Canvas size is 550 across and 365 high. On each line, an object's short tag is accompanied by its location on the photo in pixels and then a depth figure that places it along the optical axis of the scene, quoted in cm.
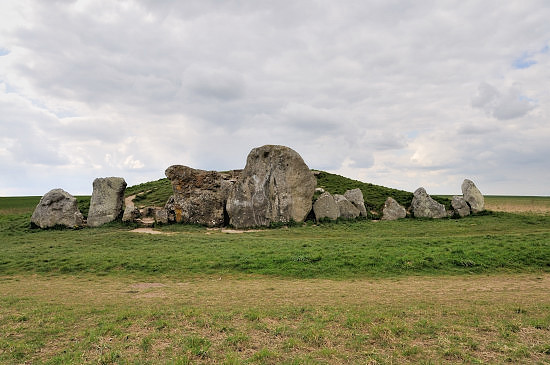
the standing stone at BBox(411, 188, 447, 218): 3278
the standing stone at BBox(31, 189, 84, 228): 2823
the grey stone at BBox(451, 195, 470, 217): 3312
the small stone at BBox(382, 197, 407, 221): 3241
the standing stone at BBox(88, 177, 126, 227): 2920
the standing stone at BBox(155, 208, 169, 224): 2916
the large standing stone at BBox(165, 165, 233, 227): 2989
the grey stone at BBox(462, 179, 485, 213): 3372
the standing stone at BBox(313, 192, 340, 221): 3055
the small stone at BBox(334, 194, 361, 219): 3161
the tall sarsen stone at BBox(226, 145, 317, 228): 2942
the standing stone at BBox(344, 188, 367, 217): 3262
